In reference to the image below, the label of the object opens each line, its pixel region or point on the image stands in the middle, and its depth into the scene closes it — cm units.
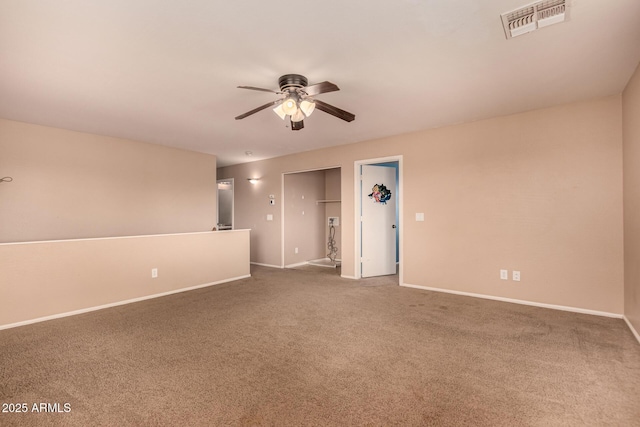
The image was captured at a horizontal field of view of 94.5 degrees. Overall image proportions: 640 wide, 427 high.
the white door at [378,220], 550
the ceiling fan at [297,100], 269
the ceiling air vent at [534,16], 189
